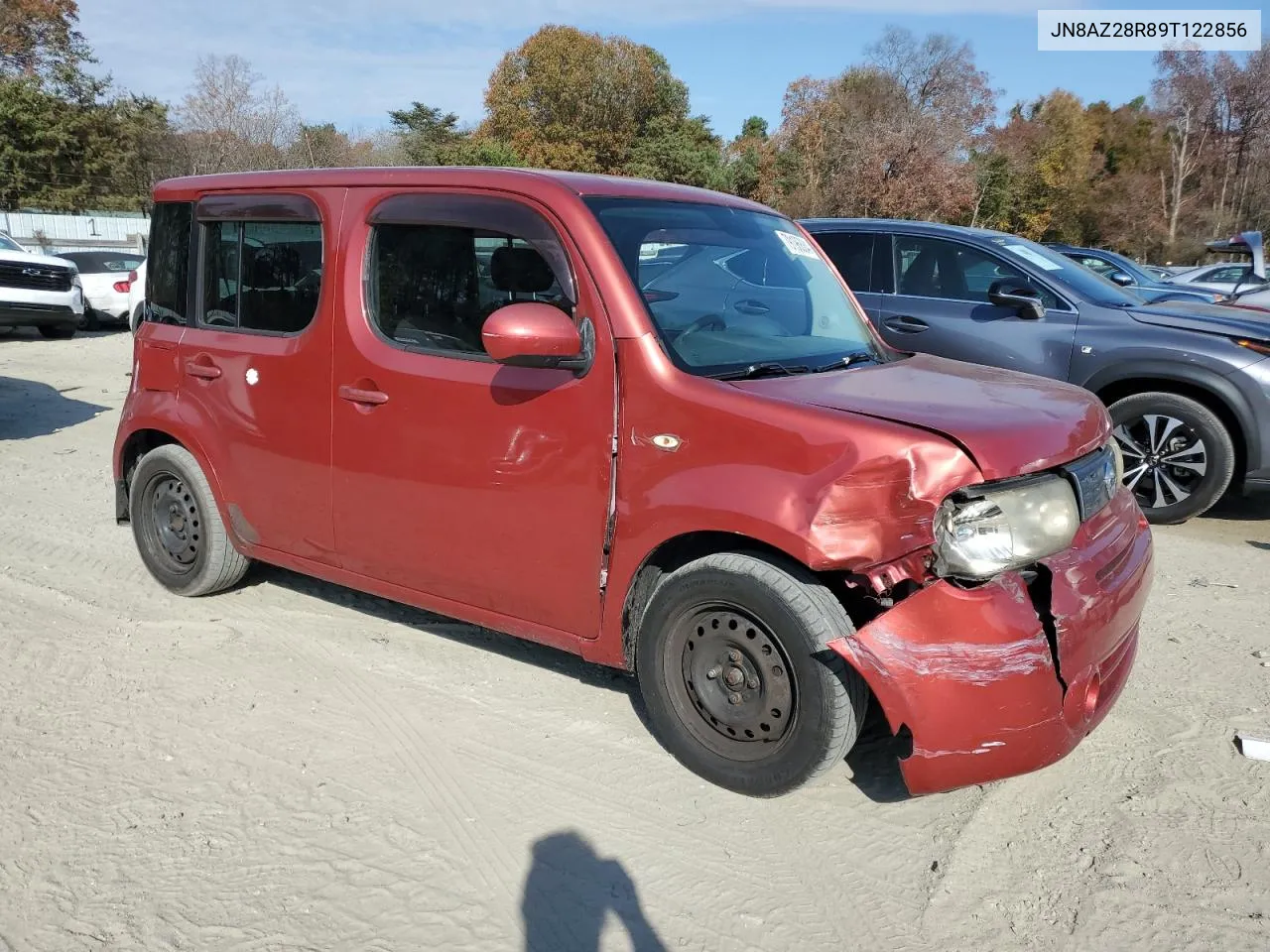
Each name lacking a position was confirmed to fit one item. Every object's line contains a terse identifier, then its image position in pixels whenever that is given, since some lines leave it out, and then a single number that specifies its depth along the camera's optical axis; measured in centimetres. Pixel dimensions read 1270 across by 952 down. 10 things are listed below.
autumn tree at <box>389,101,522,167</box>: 5275
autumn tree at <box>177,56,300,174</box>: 3866
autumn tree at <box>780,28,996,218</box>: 3597
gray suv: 635
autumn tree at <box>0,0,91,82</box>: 4638
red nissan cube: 283
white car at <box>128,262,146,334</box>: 1722
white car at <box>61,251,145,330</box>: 1869
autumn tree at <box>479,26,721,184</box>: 5844
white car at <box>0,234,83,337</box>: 1513
